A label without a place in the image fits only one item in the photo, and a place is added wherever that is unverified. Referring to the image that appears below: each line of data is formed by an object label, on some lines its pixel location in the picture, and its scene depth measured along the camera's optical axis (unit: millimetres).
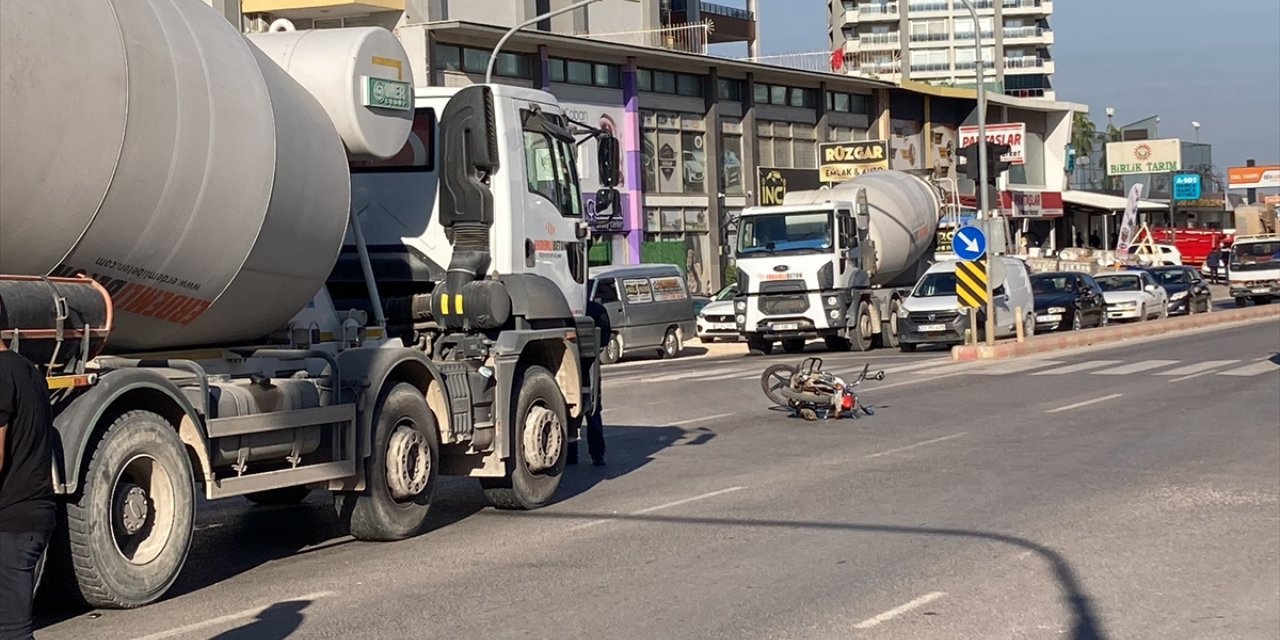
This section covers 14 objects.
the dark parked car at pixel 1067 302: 38000
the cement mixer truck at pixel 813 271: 33062
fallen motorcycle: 19078
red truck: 86806
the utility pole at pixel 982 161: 29922
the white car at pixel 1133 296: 42156
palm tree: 118750
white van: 33156
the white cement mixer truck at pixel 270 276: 7840
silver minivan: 33812
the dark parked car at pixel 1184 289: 47031
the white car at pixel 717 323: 39156
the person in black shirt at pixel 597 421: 14691
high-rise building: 126750
